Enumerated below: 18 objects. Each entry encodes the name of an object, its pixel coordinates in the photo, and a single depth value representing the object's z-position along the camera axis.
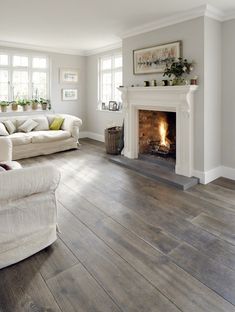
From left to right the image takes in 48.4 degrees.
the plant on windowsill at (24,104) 6.56
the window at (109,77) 6.57
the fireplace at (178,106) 3.98
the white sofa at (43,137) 5.60
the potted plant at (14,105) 6.45
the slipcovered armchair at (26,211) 2.01
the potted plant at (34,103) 6.75
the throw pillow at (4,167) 2.61
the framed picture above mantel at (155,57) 4.14
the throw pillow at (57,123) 6.53
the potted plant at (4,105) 6.27
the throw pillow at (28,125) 6.07
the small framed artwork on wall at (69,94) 7.30
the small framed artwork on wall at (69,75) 7.16
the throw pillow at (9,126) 5.88
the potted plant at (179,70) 3.90
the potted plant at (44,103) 6.89
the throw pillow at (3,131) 5.54
